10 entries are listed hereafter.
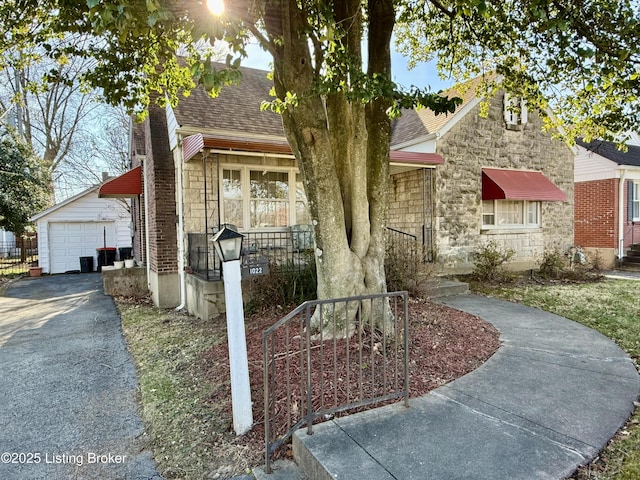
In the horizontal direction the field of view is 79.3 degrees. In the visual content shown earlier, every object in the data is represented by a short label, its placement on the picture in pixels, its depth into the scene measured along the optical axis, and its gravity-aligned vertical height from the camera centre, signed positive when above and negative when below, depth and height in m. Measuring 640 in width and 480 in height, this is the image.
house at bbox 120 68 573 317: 8.41 +0.93
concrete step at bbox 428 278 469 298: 7.97 -1.44
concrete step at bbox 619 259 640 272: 12.99 -1.71
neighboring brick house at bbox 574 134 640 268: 13.76 +0.50
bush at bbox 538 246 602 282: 10.22 -1.46
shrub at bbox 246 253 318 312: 6.62 -1.08
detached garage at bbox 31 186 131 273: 16.45 -0.03
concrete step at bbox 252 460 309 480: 2.63 -1.72
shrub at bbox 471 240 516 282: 9.71 -1.17
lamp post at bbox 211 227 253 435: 3.25 -0.91
